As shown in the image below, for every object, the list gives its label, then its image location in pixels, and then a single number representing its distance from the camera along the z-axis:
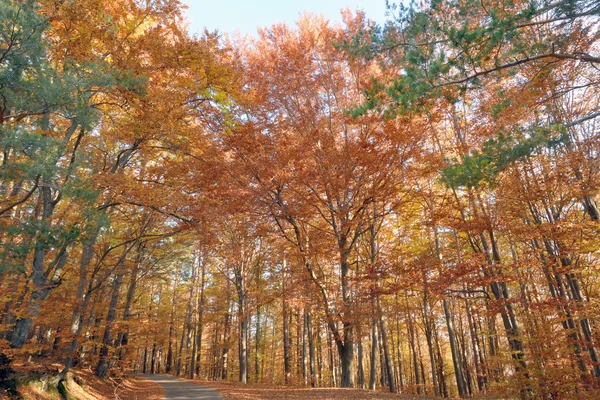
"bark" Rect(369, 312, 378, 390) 14.62
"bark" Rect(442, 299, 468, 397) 13.92
